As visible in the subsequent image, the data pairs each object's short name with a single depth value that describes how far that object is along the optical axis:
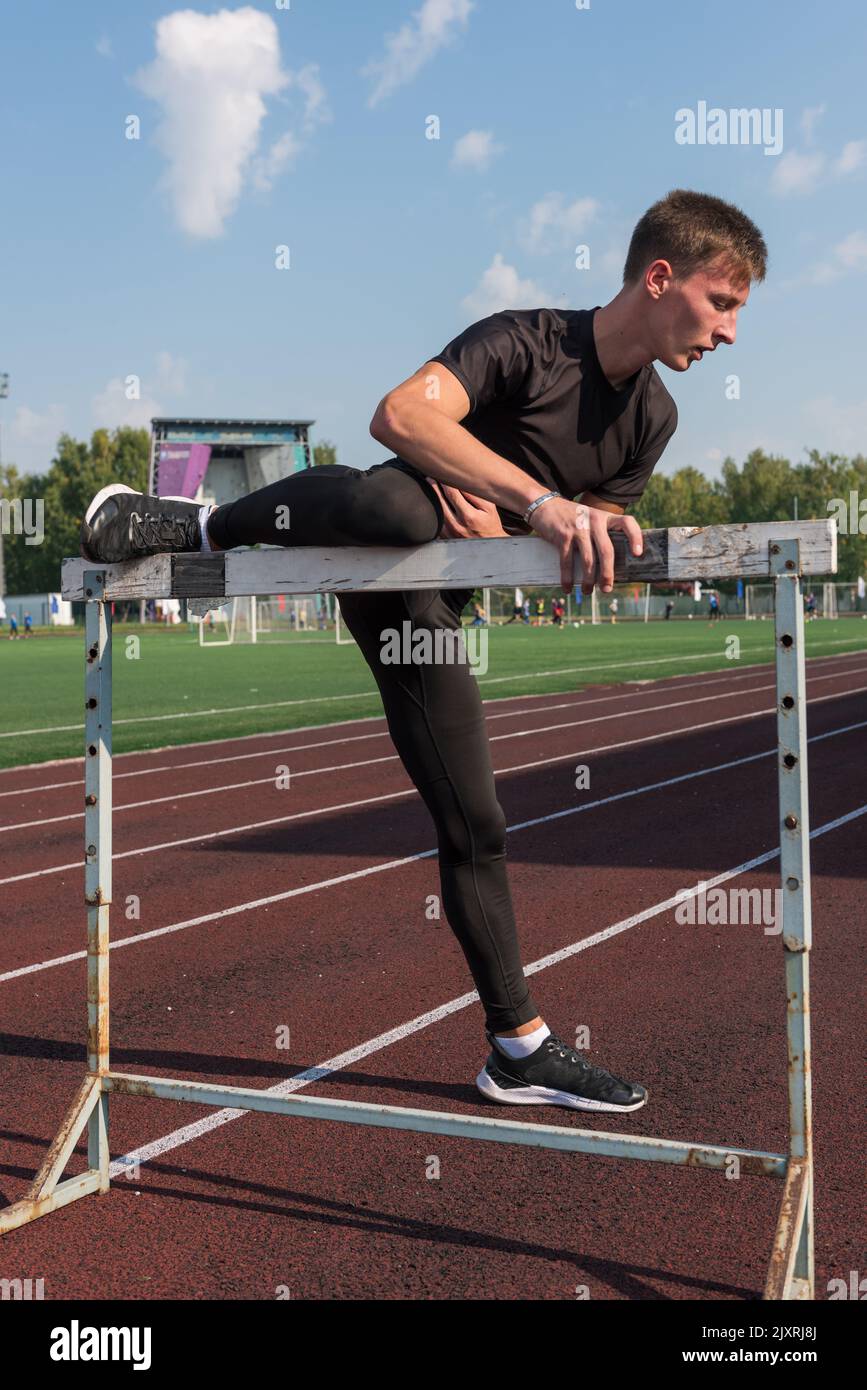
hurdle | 2.72
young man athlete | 2.89
